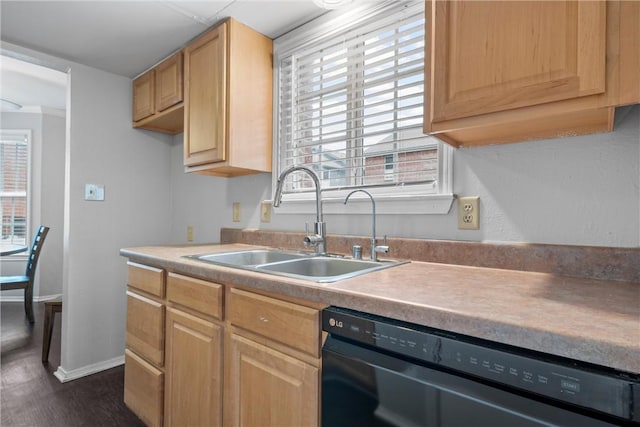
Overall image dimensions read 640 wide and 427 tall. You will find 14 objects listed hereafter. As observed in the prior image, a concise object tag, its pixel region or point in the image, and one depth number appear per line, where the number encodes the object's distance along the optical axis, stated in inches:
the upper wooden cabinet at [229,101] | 74.7
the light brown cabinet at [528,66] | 32.0
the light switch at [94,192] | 97.1
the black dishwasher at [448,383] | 23.2
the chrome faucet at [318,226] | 66.7
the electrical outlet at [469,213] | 53.9
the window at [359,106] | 61.6
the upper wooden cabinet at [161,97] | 88.7
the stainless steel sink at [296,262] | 57.1
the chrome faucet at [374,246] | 57.8
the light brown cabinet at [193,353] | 52.3
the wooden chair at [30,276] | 135.9
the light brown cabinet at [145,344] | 64.6
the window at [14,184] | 171.5
